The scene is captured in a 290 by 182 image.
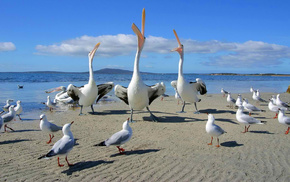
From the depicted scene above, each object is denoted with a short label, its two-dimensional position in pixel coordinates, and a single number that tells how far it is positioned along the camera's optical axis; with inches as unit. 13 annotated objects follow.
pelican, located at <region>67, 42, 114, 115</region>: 426.6
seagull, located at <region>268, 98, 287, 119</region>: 400.0
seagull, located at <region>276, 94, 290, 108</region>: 467.5
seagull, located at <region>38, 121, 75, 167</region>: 178.8
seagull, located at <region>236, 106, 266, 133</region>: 294.6
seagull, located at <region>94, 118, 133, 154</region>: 211.3
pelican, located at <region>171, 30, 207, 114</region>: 419.2
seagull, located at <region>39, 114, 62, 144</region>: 250.2
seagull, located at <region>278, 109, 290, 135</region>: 293.7
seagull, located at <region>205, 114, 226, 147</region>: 242.4
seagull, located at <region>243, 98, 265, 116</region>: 404.8
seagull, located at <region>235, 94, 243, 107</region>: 480.9
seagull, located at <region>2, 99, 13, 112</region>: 416.8
